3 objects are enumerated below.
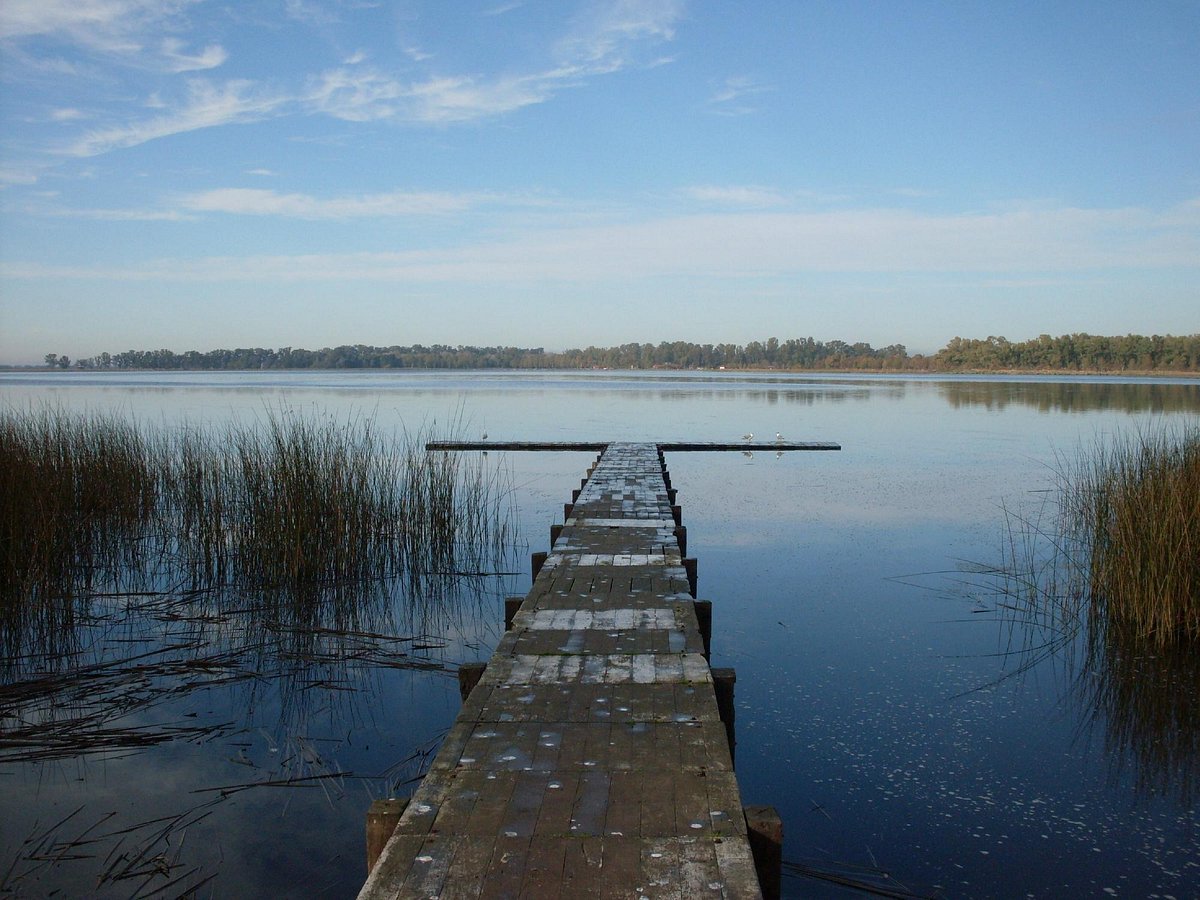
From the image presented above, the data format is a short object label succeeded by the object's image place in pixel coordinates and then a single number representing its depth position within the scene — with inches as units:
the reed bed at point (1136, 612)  188.2
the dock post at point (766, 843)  95.5
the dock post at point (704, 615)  180.4
